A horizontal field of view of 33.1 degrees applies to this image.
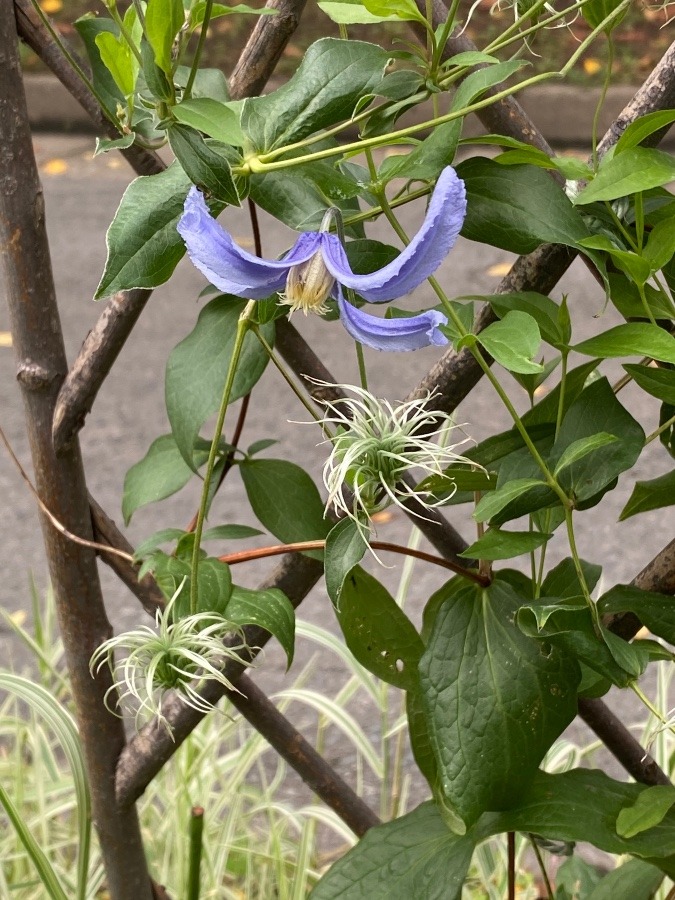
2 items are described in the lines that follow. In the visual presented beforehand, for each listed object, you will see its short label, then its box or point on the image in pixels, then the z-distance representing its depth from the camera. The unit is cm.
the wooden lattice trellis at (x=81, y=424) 66
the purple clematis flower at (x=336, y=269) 43
